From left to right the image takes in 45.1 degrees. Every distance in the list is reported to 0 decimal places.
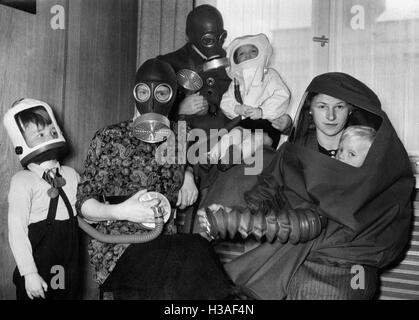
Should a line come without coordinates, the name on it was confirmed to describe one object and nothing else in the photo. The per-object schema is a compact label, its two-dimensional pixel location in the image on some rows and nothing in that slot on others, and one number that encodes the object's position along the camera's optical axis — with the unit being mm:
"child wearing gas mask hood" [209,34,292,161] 1774
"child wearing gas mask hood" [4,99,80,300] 1423
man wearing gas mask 1870
